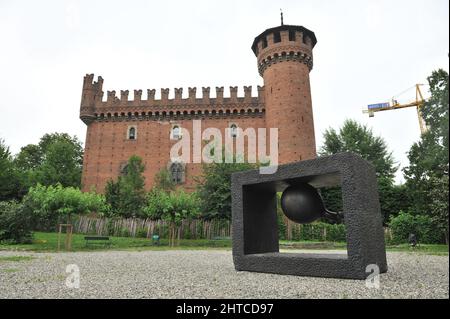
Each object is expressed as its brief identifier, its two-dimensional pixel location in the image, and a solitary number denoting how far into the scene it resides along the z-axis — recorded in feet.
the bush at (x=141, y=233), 82.58
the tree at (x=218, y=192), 75.00
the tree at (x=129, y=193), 90.38
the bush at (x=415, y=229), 67.15
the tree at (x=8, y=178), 104.83
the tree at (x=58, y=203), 56.90
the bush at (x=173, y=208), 66.54
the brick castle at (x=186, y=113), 104.22
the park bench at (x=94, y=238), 57.26
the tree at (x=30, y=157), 152.85
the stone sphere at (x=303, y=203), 23.75
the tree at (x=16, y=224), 62.34
